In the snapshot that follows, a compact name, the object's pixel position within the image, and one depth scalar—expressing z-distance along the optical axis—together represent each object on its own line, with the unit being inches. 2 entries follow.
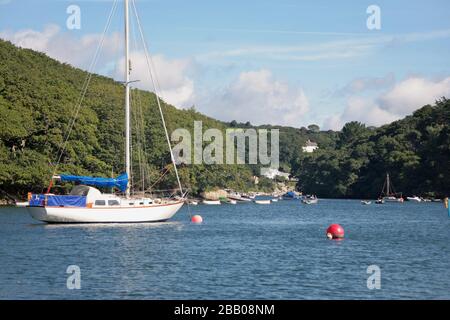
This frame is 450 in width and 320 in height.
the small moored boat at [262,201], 6833.2
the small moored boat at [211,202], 6353.3
